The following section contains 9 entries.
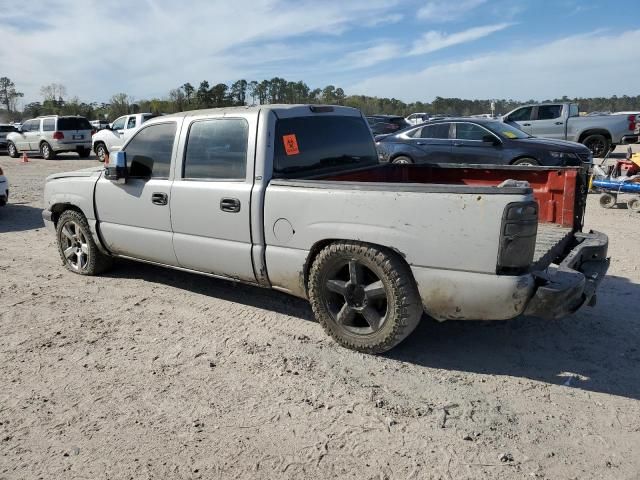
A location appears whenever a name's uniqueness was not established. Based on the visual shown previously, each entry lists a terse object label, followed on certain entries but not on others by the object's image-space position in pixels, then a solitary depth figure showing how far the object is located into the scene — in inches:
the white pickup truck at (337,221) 129.5
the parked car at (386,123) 732.7
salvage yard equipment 360.8
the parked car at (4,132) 1016.7
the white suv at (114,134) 808.3
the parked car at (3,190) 377.1
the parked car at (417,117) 1343.3
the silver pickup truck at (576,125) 684.1
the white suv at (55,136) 848.9
